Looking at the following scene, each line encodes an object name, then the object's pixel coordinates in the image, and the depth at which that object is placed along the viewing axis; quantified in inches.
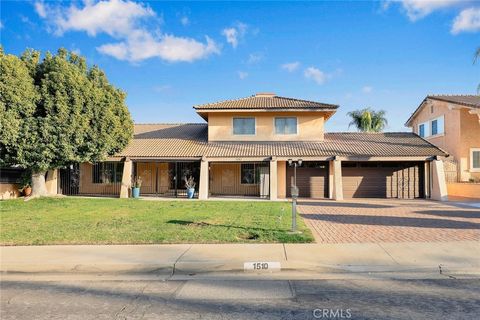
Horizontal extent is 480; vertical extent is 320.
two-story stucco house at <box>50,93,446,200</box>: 893.8
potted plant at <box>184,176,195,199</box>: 893.2
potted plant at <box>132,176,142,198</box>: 905.5
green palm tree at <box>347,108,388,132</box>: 1811.0
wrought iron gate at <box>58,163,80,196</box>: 1005.2
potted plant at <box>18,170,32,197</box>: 888.9
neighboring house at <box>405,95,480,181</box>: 954.7
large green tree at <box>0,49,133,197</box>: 698.8
